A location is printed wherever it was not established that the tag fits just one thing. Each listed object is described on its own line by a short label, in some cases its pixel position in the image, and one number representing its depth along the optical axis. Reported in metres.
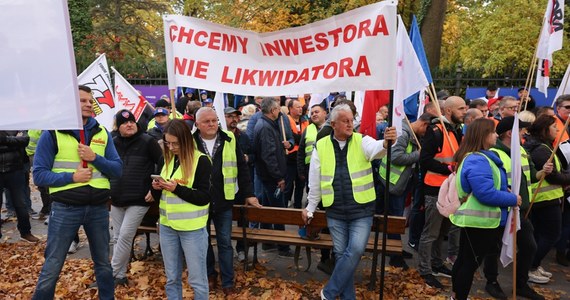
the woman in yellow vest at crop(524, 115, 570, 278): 5.45
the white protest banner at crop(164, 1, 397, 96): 4.46
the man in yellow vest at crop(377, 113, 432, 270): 5.71
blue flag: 5.83
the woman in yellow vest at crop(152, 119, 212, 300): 4.11
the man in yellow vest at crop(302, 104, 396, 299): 4.42
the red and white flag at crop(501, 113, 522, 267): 4.29
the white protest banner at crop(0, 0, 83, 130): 3.38
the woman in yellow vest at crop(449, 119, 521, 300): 4.20
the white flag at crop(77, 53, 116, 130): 7.47
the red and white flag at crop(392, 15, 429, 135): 5.12
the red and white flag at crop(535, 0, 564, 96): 7.08
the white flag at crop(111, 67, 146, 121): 7.89
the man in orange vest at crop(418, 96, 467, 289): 5.44
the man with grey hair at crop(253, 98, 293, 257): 6.38
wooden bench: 5.14
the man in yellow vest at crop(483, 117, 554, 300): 4.80
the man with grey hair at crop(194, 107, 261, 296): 4.90
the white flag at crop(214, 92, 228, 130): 6.31
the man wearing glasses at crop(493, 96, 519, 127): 6.84
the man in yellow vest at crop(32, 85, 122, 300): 3.94
